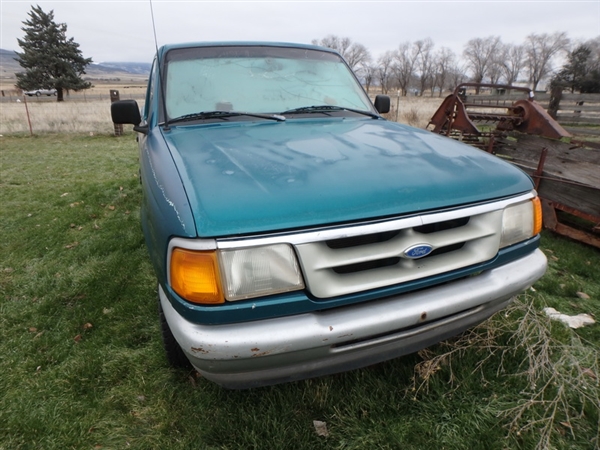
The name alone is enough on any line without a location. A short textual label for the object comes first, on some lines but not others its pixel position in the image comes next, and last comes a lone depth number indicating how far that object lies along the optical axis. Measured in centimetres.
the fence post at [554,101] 1226
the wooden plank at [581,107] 1192
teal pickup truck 133
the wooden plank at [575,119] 1190
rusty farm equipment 388
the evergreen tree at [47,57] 3422
